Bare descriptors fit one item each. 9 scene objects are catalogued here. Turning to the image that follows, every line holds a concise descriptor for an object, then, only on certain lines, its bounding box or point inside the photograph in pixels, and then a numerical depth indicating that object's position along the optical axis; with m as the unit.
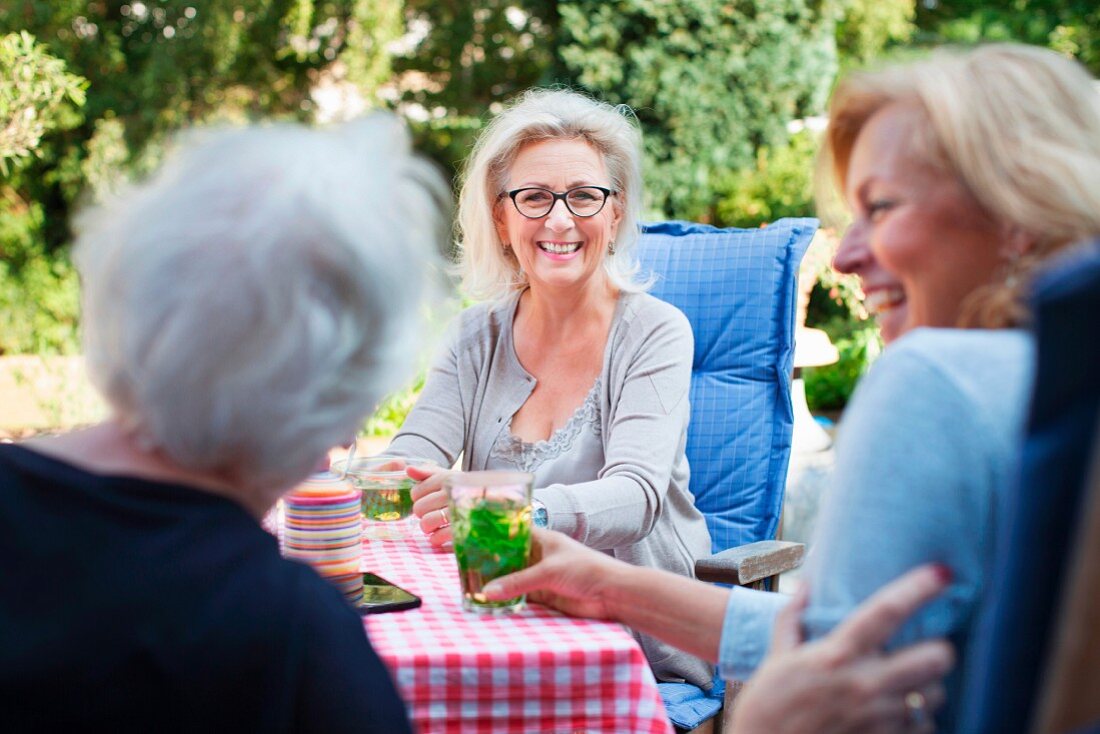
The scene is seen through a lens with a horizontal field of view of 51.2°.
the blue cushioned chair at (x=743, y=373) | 2.84
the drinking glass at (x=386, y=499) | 2.17
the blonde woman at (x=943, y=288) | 1.00
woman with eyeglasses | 2.51
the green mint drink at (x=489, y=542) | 1.60
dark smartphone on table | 1.64
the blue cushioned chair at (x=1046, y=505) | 0.76
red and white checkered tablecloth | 1.46
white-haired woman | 0.94
